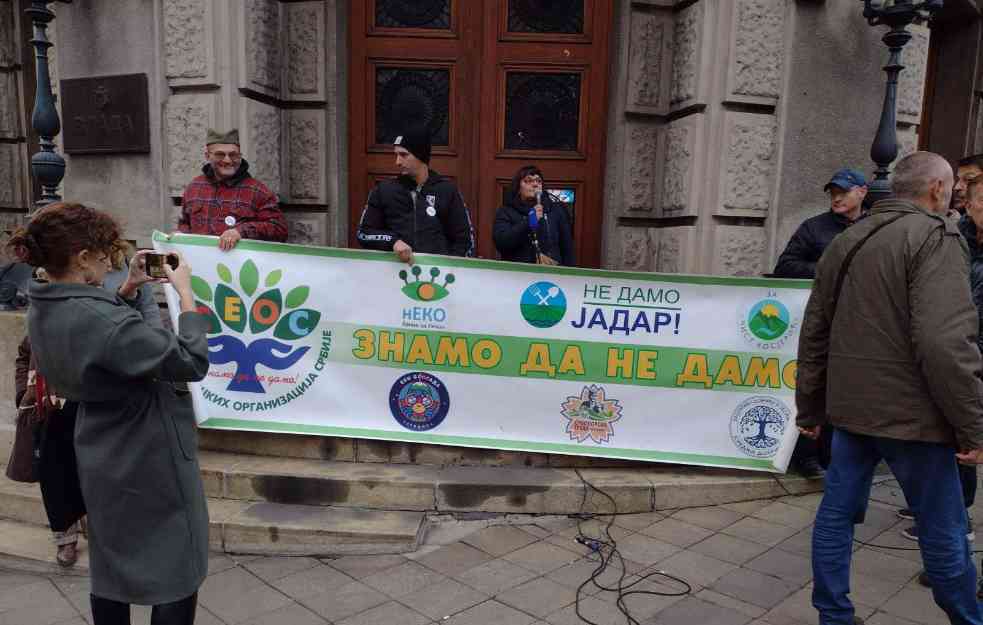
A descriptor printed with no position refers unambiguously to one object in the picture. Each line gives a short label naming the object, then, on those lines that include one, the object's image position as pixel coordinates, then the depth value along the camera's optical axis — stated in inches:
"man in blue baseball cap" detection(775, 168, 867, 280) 177.9
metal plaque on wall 211.6
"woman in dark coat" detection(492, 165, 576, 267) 189.2
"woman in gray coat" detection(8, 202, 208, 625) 77.9
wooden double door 229.1
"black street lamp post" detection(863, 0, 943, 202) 185.3
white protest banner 166.2
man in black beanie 176.2
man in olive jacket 94.0
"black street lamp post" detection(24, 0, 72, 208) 178.7
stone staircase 145.9
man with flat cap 175.5
